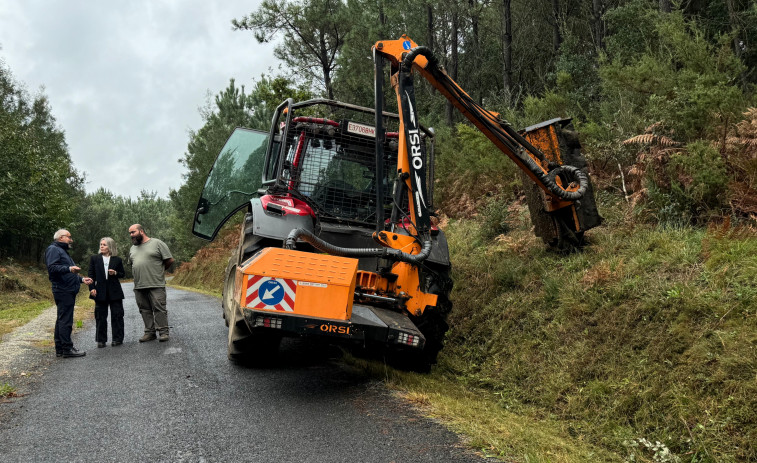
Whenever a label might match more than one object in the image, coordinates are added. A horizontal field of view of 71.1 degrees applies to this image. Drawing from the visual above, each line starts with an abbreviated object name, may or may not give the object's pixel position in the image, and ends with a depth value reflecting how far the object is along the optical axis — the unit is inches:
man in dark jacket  271.0
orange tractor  174.2
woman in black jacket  299.9
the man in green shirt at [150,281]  306.8
